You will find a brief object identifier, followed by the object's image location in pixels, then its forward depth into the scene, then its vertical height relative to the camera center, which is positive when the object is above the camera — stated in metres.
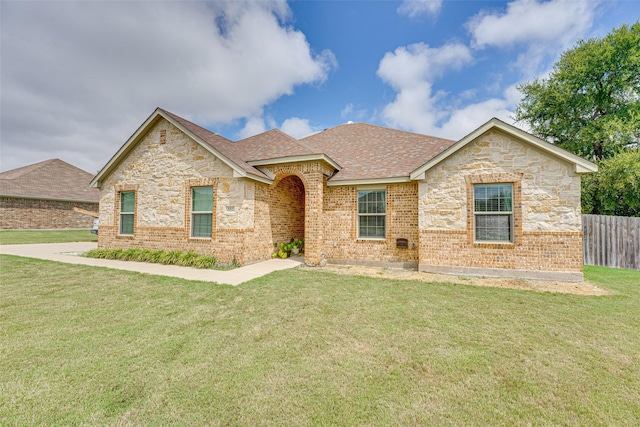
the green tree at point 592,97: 16.45 +9.26
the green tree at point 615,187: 14.38 +2.29
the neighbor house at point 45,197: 22.20 +1.99
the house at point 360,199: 7.48 +0.83
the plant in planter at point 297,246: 11.60 -1.15
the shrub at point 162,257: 8.97 -1.45
